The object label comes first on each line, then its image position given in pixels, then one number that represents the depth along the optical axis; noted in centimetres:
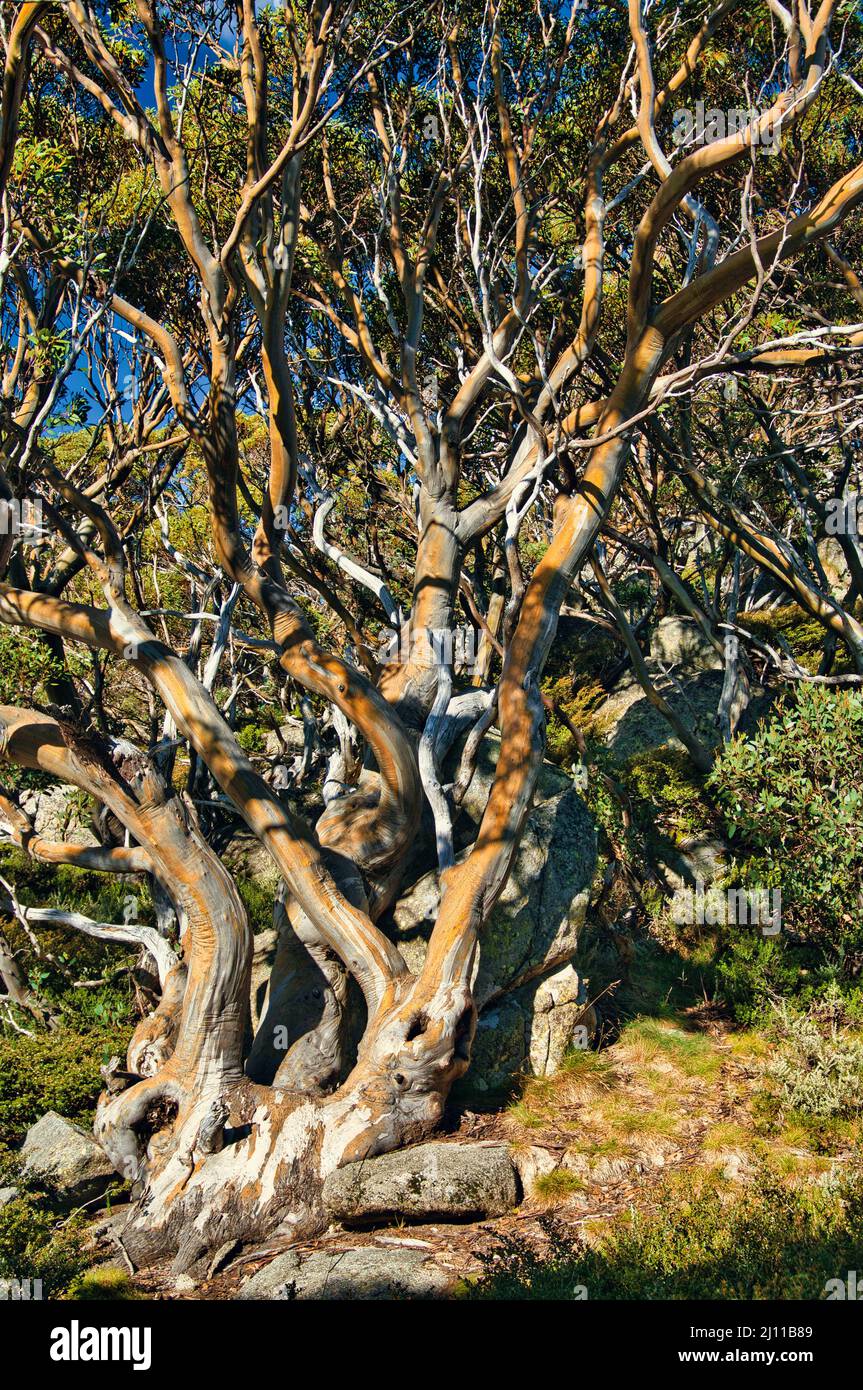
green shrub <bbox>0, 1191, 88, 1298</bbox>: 675
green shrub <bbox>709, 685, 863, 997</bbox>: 949
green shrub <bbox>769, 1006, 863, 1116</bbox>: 812
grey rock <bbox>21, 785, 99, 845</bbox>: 1264
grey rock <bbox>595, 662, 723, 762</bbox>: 1483
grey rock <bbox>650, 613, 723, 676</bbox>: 1834
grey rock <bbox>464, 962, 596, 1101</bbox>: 920
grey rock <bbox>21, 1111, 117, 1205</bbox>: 817
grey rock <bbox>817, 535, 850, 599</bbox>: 2004
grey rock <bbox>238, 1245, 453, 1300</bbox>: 636
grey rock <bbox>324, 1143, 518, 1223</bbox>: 738
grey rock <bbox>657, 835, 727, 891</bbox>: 1215
